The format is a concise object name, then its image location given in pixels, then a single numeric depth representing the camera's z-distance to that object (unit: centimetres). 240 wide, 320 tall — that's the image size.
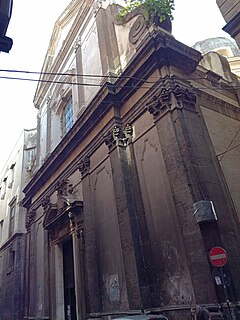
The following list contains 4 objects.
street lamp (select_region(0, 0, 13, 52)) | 383
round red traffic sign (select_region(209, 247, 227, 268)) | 533
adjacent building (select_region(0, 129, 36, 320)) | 1608
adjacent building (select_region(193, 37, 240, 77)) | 2293
